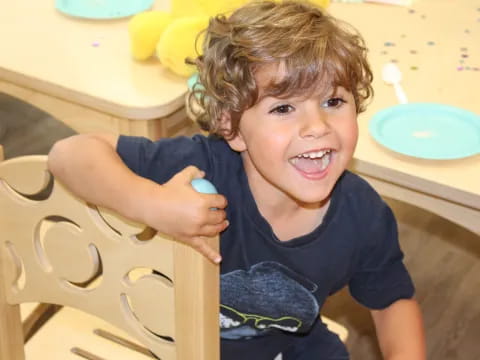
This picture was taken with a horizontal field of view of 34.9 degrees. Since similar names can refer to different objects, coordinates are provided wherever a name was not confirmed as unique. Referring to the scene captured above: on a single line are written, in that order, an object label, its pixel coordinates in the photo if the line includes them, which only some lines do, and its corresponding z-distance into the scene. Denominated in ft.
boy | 2.71
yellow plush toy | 4.29
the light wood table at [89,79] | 4.20
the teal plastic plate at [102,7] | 5.24
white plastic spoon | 4.28
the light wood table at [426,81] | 3.53
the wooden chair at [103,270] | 2.23
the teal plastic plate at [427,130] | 3.75
